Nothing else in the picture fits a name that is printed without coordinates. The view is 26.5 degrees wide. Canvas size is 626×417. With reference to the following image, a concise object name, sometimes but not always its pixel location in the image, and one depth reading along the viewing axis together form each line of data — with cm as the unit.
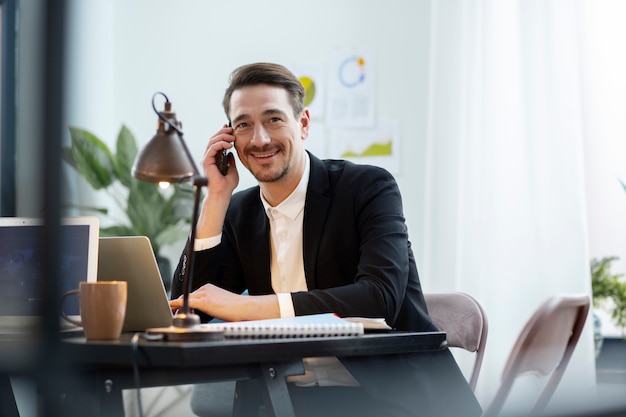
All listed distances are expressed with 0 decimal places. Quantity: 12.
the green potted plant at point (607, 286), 478
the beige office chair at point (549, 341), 328
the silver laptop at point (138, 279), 277
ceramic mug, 253
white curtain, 499
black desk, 233
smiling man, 295
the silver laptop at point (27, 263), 280
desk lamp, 240
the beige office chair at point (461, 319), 350
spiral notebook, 250
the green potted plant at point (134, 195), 568
